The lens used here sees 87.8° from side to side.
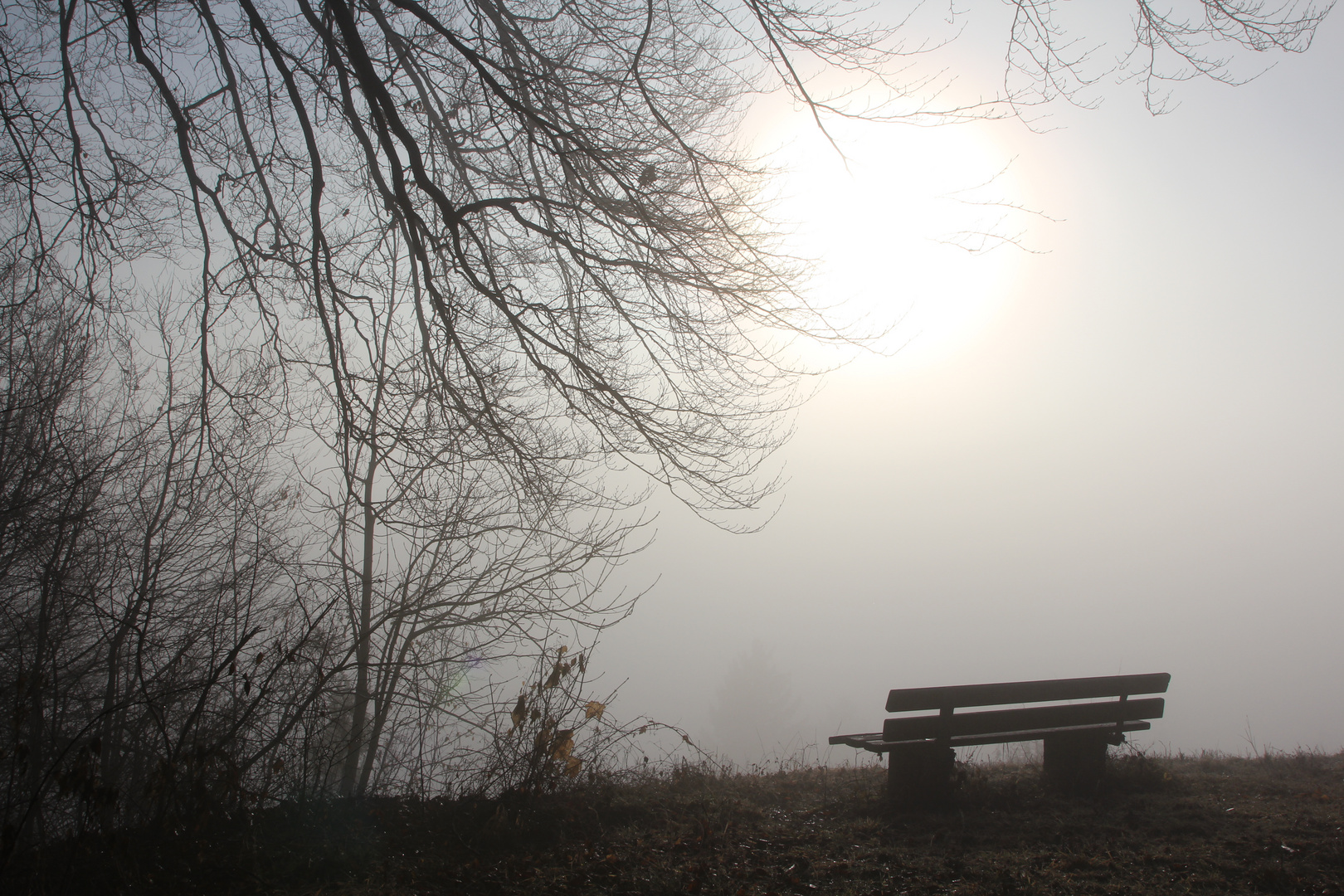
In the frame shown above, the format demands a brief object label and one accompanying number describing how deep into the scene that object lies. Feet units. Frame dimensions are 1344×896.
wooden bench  15.08
